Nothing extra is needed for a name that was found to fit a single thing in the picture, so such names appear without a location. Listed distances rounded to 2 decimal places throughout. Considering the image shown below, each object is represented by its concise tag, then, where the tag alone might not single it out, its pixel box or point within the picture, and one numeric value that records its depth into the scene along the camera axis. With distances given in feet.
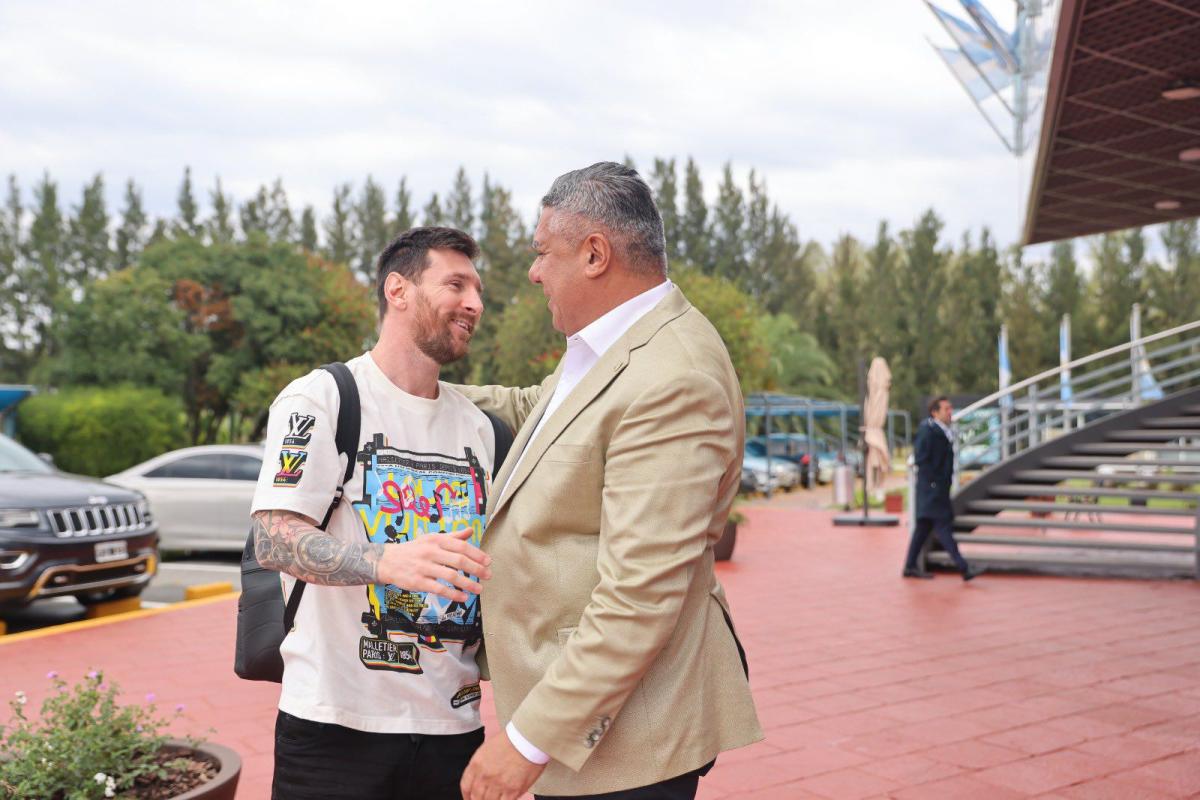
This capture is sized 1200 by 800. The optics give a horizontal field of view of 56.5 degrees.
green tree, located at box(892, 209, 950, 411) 138.21
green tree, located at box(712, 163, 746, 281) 171.22
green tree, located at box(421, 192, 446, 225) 170.60
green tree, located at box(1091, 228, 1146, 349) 131.44
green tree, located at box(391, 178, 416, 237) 173.27
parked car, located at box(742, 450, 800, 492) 85.35
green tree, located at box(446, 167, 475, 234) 172.14
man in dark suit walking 36.45
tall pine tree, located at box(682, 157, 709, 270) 169.89
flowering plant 10.32
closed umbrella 70.33
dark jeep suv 25.66
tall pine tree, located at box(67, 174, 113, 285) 149.07
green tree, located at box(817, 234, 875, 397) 146.00
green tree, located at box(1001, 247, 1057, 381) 133.28
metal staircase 38.88
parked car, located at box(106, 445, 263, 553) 41.14
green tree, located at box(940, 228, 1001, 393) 137.18
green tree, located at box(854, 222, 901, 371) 141.49
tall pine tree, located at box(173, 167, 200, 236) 159.94
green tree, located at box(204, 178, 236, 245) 159.74
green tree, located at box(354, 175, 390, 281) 172.55
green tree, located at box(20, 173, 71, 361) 143.02
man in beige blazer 5.82
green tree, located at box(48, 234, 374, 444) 95.14
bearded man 7.32
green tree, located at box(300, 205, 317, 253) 165.99
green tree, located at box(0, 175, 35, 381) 143.74
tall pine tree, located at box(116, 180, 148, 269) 154.10
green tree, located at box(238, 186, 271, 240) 161.38
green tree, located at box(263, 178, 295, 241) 163.02
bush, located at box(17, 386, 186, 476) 78.74
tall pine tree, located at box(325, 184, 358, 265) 167.94
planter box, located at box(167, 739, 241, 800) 10.53
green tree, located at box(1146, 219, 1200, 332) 128.36
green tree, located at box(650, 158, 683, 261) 167.84
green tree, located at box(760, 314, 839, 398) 151.12
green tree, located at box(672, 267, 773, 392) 85.10
